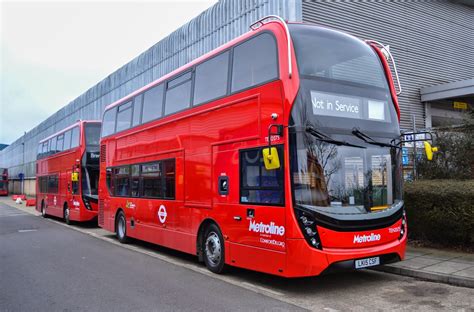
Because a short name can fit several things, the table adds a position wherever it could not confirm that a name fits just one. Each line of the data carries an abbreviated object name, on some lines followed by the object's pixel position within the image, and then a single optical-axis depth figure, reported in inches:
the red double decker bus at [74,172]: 666.2
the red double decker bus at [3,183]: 2310.5
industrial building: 593.3
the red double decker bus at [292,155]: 243.8
